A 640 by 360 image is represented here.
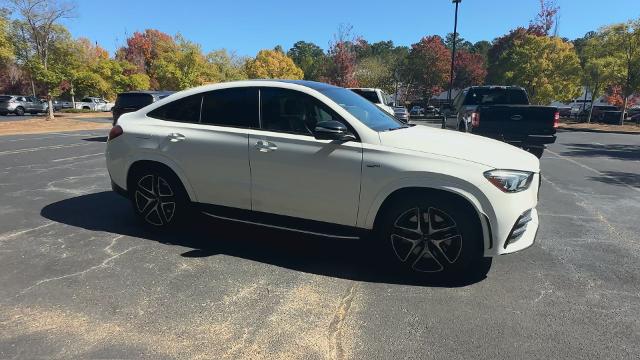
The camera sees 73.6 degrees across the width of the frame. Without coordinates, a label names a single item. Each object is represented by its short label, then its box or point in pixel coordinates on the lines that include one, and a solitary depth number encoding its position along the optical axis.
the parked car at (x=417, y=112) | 52.86
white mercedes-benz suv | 3.57
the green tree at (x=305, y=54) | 86.95
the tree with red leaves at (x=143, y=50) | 57.21
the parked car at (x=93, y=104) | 46.47
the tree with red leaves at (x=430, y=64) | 54.12
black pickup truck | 8.56
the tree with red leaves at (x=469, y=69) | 65.00
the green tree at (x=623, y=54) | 28.78
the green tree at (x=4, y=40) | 26.75
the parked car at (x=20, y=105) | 34.81
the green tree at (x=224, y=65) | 48.33
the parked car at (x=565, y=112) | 45.16
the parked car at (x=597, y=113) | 36.06
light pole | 30.72
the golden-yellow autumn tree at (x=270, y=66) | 53.09
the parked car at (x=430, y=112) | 49.44
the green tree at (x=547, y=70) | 32.69
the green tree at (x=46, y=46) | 25.79
